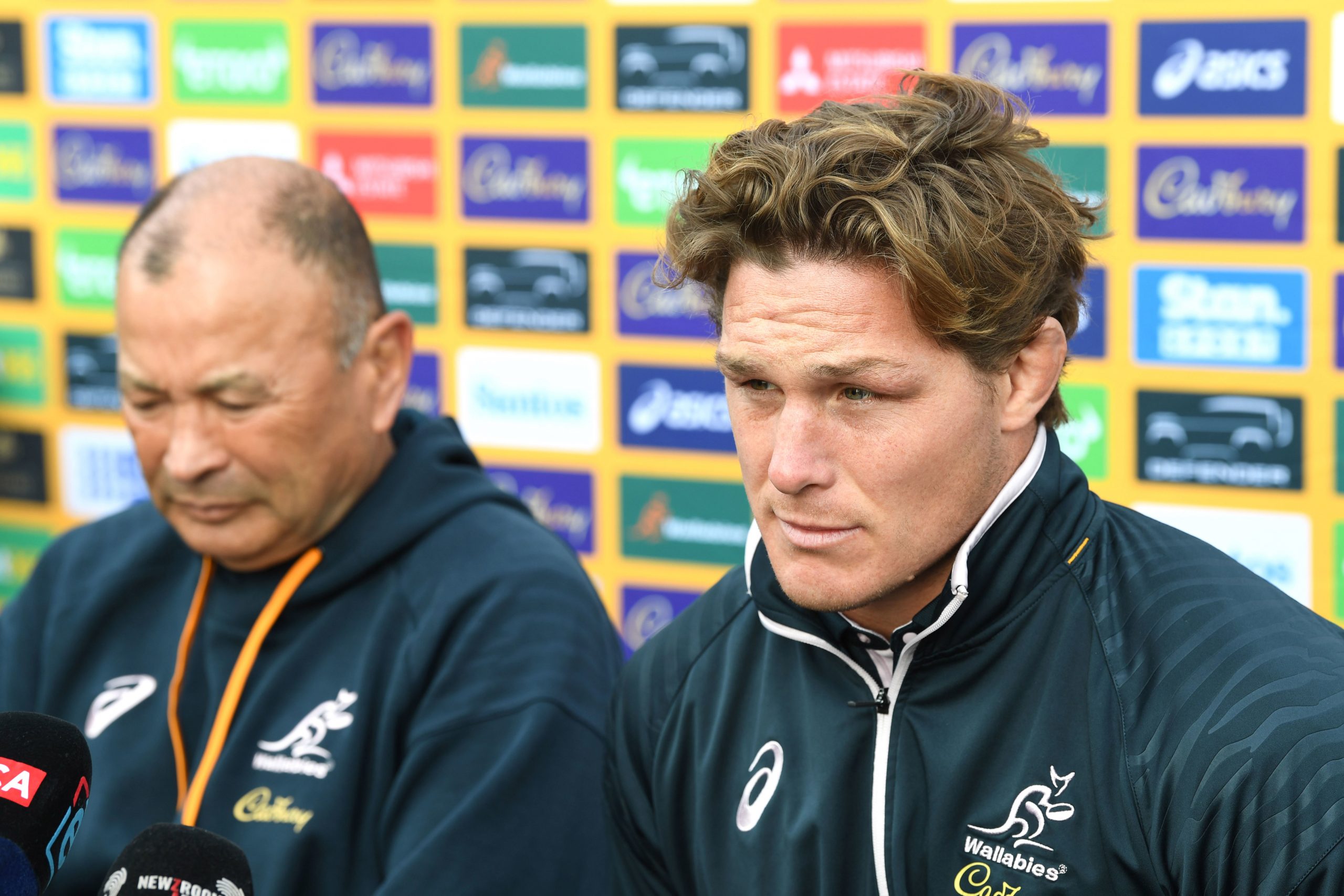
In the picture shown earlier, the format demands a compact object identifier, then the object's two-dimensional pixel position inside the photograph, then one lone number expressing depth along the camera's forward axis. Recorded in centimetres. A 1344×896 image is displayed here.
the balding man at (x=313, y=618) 574
